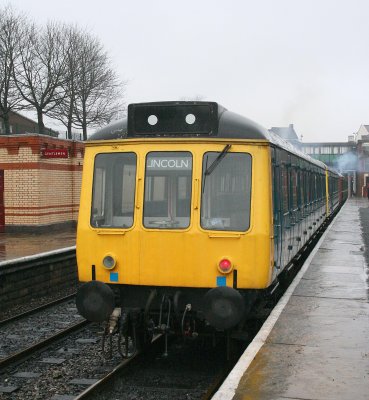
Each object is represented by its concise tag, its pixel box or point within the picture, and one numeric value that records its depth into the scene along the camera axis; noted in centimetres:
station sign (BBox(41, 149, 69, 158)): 1875
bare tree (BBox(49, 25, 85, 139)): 3359
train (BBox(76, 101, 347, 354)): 639
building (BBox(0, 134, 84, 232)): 1944
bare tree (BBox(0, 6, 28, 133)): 3244
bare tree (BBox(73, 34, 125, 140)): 3428
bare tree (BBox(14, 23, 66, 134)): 3309
